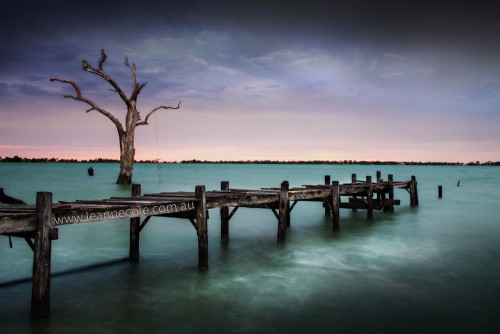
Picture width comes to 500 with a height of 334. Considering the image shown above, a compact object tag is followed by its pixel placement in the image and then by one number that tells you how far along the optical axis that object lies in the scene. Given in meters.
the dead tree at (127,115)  30.62
